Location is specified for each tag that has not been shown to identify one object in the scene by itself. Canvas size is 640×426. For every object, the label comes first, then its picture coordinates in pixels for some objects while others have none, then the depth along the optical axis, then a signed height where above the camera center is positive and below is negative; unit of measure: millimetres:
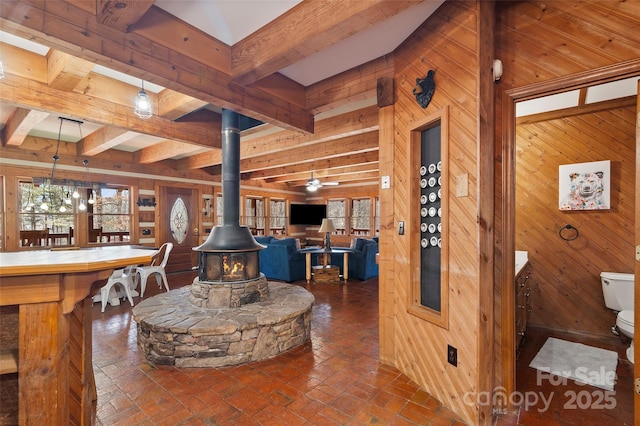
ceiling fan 7258 +665
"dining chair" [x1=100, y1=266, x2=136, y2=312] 4133 -1077
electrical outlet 1905 -975
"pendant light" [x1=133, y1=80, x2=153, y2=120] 2523 +928
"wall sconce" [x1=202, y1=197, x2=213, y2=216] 7480 +78
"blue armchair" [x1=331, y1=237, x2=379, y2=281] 5980 -1044
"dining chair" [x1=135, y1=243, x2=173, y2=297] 4786 -1026
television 10414 -116
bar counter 1245 -476
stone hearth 2549 -1124
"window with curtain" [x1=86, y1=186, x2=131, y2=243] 5863 -86
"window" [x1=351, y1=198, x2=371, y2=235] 9891 -216
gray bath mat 2314 -1353
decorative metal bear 2105 +900
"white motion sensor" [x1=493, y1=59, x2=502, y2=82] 1914 +934
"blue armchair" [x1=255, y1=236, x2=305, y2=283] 5805 -1047
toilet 2766 -802
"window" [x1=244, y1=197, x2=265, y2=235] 9109 -146
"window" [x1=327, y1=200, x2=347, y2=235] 10344 -116
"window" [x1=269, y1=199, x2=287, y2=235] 9789 -237
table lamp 6172 -390
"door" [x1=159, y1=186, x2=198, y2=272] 6719 -328
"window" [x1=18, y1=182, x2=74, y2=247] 5074 -87
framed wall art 3080 +265
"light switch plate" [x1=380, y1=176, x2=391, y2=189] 2520 +243
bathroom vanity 2535 -829
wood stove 3102 -500
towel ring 3248 -270
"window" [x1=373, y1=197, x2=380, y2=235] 9500 -305
